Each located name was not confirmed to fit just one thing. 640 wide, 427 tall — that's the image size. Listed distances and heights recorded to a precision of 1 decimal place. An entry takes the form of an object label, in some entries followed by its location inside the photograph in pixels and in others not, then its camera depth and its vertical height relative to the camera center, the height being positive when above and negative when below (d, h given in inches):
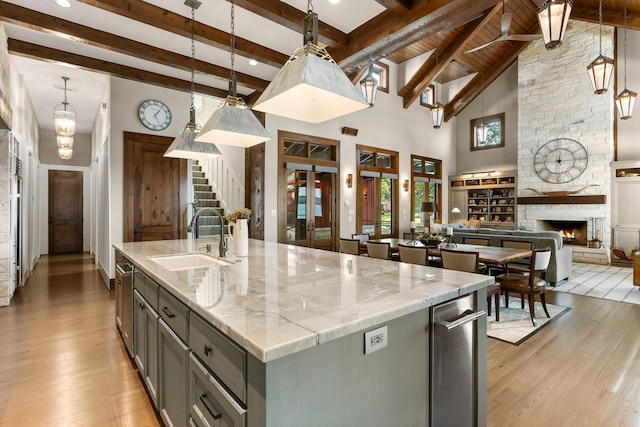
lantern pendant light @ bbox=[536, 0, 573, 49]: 127.4 +75.5
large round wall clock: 335.9 +52.8
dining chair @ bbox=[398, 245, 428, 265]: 156.1 -21.2
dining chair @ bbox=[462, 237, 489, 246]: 207.3 -19.4
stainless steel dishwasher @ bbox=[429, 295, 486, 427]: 61.4 -30.1
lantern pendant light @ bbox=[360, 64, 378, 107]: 209.2 +79.5
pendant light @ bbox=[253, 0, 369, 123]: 69.4 +28.7
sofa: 213.6 -21.3
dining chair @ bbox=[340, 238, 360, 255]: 191.9 -21.1
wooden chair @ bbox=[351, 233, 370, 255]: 246.0 -19.4
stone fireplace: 319.6 +89.5
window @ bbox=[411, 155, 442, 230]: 384.8 +31.6
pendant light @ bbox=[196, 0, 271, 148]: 102.3 +28.0
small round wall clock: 222.5 +66.8
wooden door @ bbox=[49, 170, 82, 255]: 382.0 +0.7
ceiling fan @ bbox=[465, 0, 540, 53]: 152.9 +88.9
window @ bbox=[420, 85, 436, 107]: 395.5 +140.1
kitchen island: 41.9 -19.9
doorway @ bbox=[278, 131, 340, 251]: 268.8 +17.2
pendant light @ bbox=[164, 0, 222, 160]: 132.6 +27.1
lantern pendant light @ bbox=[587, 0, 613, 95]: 174.2 +74.2
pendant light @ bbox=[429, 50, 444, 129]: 263.7 +78.9
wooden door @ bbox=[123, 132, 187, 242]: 217.3 +14.4
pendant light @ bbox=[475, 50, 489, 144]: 297.7 +71.4
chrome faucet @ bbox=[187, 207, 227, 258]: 104.8 -8.2
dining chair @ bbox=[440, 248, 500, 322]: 139.3 -22.3
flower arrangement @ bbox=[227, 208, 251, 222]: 111.0 -1.3
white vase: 107.8 -8.8
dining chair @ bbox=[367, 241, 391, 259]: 175.8 -21.0
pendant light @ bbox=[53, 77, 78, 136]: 235.8 +62.7
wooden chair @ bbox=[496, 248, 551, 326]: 150.7 -33.8
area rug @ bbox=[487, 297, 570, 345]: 137.4 -51.9
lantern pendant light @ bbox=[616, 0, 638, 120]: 209.5 +69.5
